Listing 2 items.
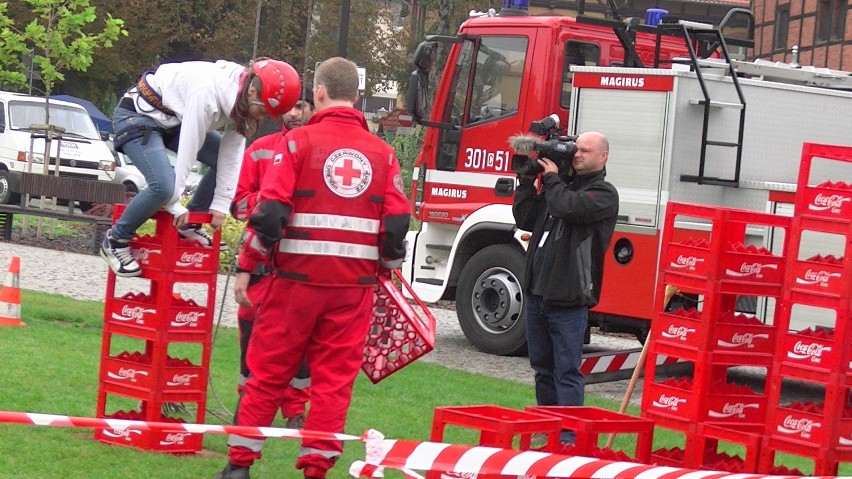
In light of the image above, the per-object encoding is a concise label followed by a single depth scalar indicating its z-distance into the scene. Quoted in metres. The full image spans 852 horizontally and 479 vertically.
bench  20.33
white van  26.02
